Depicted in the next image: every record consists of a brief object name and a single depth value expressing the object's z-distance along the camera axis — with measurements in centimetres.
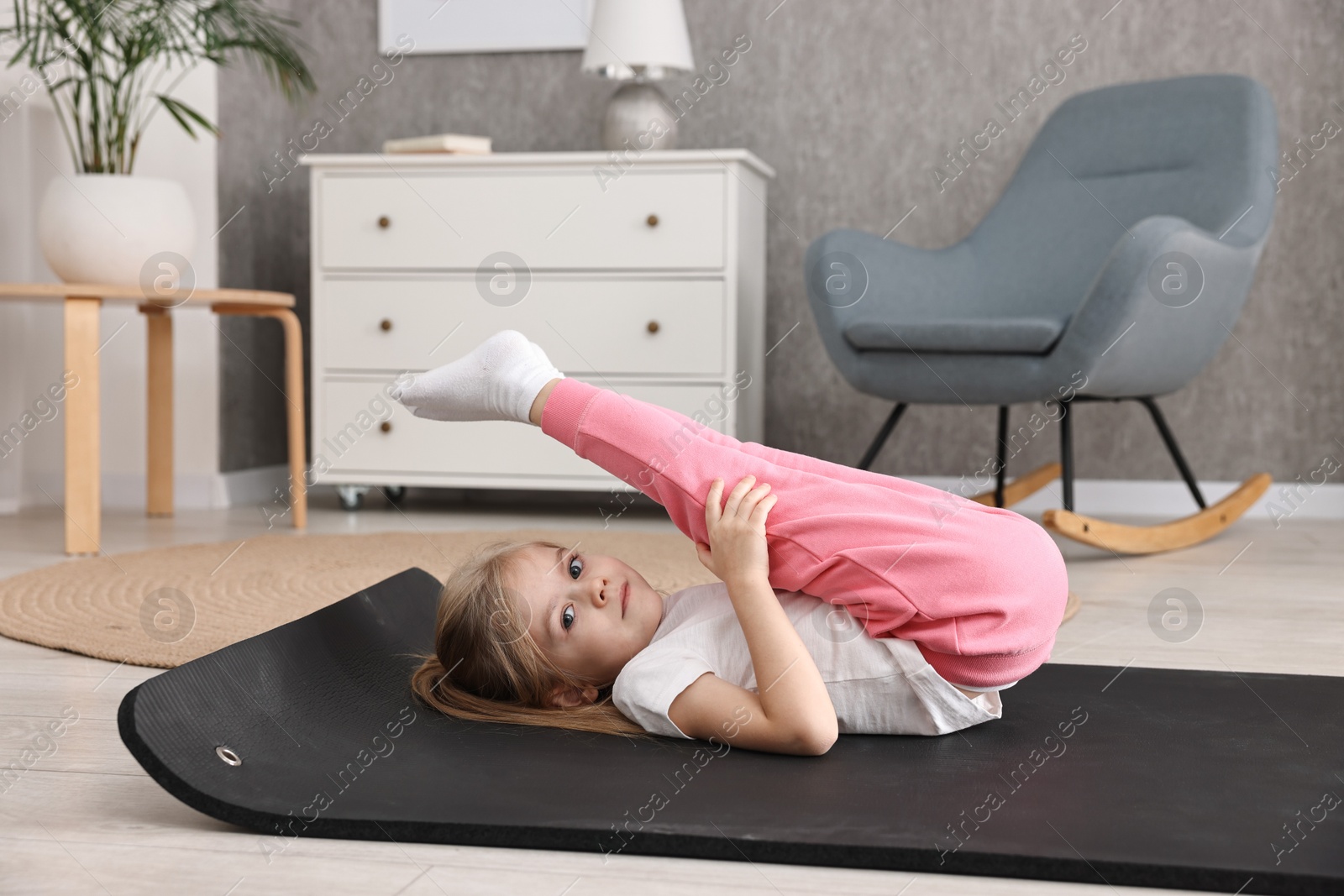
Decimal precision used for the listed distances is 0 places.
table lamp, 288
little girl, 111
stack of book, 290
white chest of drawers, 281
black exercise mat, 88
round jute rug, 163
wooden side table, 230
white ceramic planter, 250
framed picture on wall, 330
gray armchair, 231
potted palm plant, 247
